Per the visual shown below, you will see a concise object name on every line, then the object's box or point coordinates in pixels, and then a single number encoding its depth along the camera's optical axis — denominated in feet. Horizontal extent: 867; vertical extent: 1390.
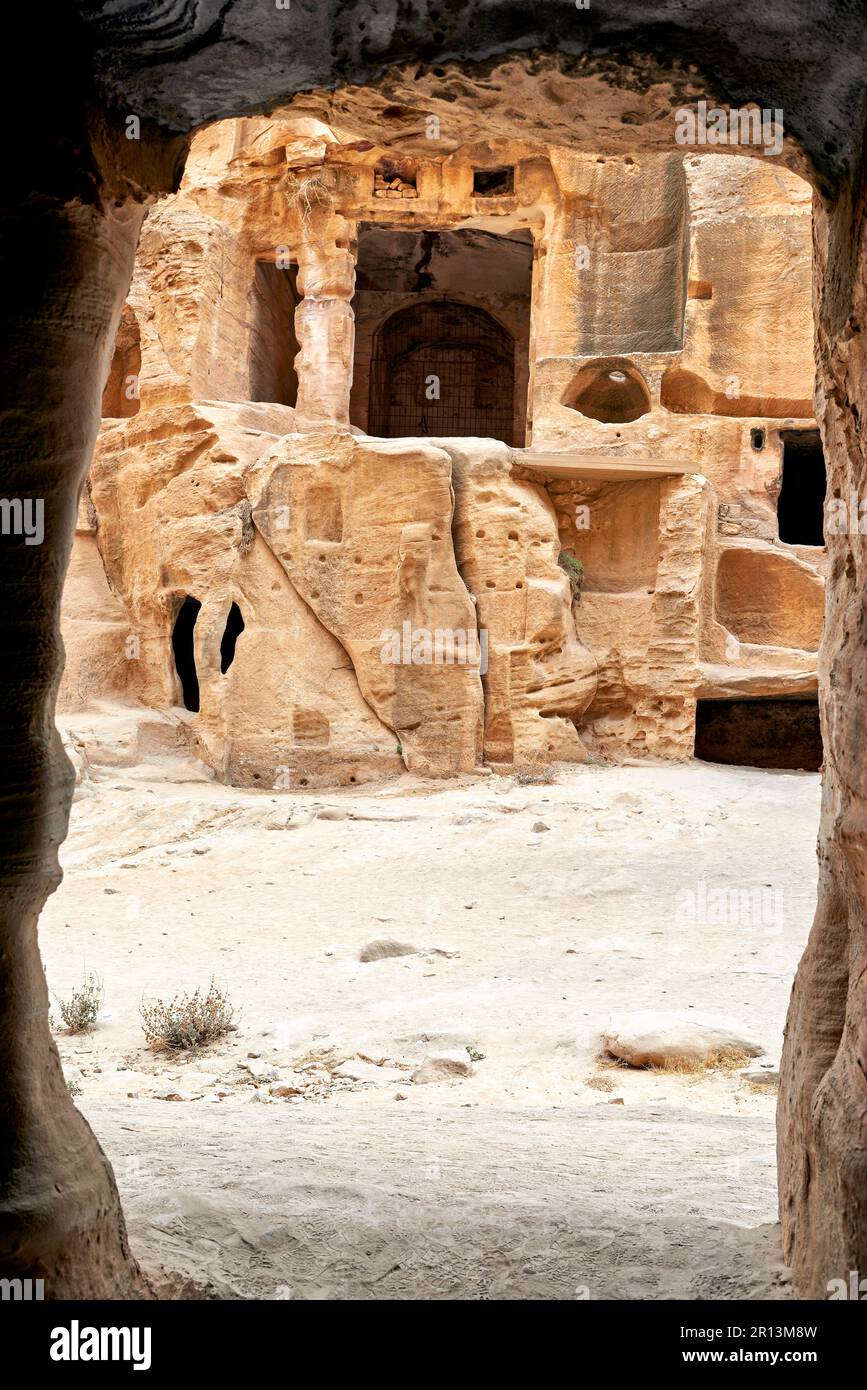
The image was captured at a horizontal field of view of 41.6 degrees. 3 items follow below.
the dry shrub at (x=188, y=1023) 19.26
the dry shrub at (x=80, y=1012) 20.26
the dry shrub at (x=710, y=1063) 18.12
